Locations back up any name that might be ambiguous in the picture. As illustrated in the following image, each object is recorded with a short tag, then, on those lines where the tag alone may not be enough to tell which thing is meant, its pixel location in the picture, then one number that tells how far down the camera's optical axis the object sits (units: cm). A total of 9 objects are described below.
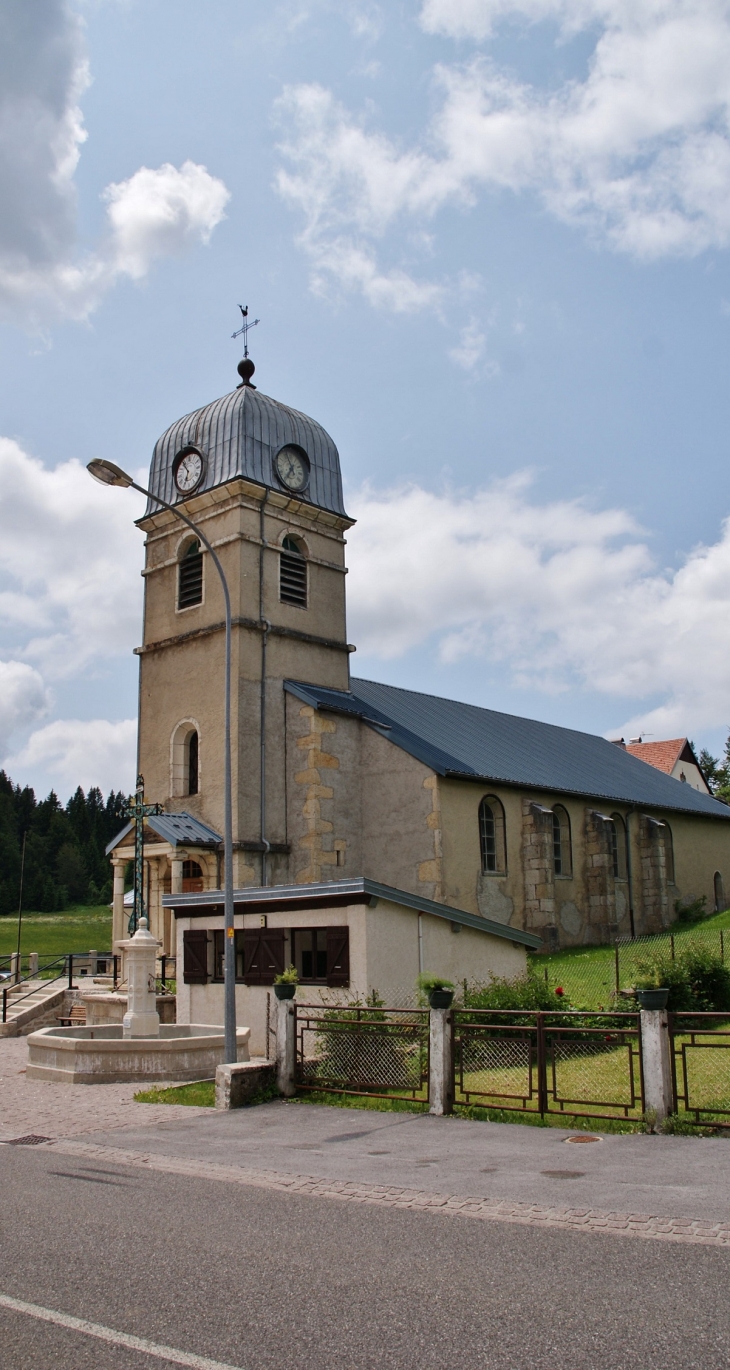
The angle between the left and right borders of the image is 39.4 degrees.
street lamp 1496
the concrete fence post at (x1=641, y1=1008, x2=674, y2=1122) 1109
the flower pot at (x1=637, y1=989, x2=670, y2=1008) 1129
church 2759
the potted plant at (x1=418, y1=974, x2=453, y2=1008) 1284
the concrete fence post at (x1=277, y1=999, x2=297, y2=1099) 1454
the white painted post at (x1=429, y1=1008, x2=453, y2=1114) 1276
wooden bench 2573
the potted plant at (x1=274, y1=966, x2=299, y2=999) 1470
